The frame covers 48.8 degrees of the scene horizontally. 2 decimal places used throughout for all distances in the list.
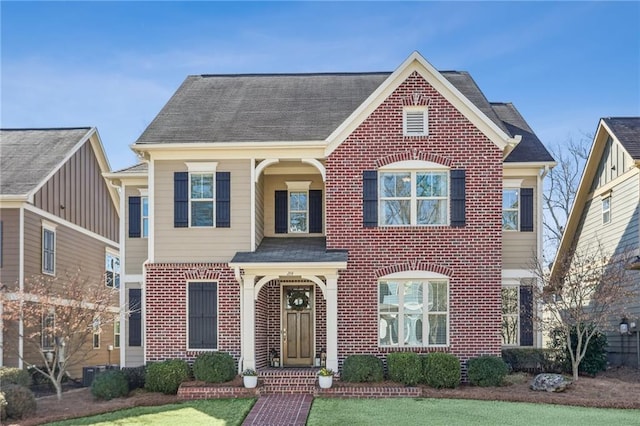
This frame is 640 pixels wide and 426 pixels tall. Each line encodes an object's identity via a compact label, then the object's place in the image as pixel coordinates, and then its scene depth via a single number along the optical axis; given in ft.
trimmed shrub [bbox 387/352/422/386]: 53.62
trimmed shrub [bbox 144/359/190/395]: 54.65
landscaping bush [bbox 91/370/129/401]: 53.36
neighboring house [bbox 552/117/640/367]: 67.97
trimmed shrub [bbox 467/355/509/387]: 54.29
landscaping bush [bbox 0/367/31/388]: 55.93
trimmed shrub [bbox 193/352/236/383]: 54.60
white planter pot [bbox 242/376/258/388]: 53.78
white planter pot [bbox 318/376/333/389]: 52.90
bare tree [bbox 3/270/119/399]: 54.60
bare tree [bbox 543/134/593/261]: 120.53
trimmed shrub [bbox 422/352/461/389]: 53.47
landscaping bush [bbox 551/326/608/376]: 61.57
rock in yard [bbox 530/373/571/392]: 51.98
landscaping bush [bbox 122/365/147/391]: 56.03
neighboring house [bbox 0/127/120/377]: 65.21
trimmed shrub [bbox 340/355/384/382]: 53.98
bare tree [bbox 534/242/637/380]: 57.31
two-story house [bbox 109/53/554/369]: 57.57
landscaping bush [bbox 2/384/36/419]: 47.55
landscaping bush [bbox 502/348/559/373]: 61.77
